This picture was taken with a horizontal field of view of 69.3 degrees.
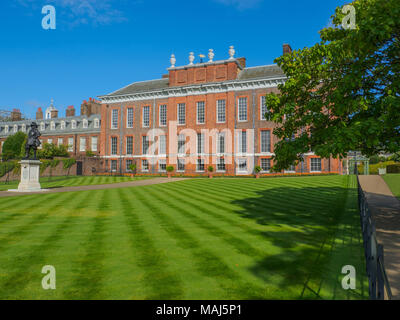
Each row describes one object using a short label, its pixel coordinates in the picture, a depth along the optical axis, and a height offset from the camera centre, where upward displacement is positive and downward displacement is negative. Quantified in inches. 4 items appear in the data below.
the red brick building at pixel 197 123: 1524.2 +234.2
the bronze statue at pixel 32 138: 864.9 +75.6
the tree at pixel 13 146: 2171.5 +132.2
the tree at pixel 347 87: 289.7 +98.1
